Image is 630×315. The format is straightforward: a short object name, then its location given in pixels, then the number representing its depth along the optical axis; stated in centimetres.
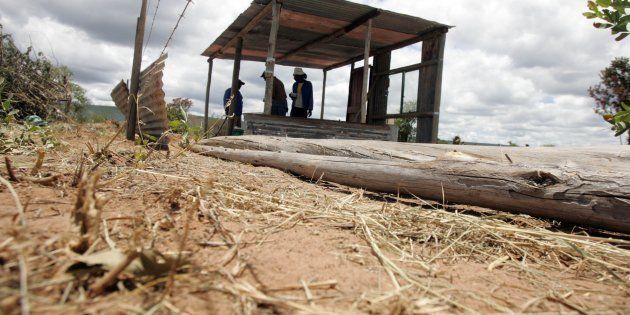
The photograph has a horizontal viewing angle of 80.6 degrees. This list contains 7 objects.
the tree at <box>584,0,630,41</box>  213
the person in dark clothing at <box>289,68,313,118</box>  989
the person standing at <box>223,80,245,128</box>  1009
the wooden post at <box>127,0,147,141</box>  527
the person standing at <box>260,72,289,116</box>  1026
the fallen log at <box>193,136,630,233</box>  216
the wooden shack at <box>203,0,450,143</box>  767
